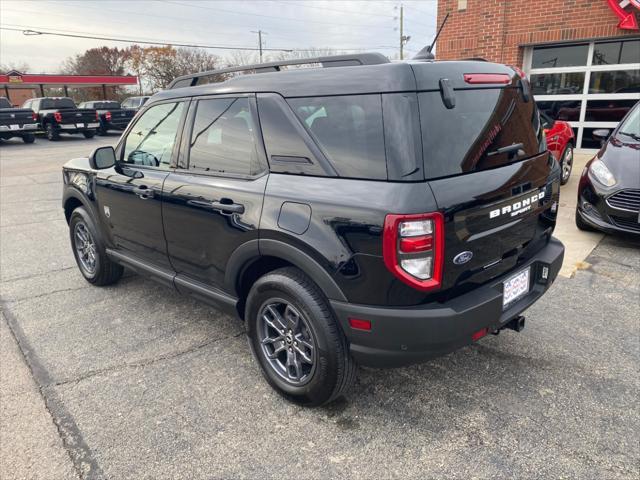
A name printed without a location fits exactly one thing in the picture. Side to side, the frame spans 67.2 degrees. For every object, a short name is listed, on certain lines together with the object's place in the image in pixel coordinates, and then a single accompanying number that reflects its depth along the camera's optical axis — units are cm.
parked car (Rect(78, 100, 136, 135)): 2366
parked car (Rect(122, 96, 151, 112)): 2587
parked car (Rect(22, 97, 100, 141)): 2175
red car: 756
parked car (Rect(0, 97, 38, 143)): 2027
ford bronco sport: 219
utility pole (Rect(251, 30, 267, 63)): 6196
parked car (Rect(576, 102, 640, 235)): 497
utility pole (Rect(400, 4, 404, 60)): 5544
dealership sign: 920
